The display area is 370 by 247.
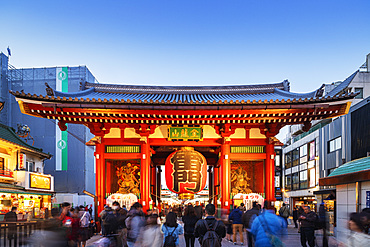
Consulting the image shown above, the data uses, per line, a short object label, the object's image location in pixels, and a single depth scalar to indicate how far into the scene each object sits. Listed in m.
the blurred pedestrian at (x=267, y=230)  5.82
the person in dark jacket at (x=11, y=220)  12.18
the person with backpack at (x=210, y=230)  6.58
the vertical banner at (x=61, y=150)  36.03
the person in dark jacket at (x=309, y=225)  9.91
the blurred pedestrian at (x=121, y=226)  8.05
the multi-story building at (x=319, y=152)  29.62
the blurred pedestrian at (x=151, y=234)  6.39
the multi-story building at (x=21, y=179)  24.28
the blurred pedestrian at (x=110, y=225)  7.41
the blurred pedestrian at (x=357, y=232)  4.81
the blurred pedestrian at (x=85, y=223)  9.61
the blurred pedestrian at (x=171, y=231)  6.91
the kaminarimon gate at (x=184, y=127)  12.44
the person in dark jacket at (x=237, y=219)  12.12
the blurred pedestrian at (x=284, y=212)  18.73
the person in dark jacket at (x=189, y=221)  8.70
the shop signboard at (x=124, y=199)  14.20
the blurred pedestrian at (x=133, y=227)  7.23
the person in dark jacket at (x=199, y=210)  11.52
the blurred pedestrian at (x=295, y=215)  21.61
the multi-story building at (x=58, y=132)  35.56
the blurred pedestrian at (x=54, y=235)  5.98
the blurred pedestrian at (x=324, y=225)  10.35
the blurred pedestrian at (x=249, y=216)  10.36
